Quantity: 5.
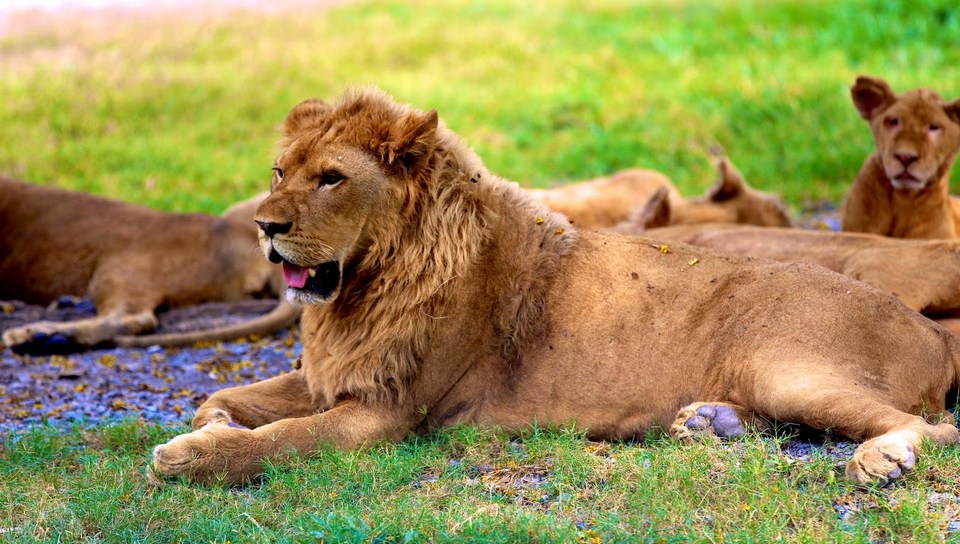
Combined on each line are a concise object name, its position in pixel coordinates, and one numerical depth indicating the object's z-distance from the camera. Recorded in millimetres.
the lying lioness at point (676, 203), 16453
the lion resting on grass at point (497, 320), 8852
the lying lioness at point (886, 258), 11484
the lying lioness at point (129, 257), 16000
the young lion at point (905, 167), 13500
